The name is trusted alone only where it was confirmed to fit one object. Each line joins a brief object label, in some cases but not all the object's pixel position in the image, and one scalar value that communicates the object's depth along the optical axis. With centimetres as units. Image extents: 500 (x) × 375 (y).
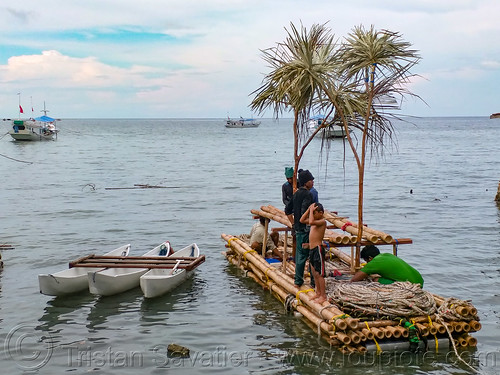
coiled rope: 1007
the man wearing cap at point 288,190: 1426
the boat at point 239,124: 15805
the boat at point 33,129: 9234
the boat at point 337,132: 8288
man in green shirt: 1133
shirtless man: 1094
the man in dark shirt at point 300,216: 1173
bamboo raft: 982
